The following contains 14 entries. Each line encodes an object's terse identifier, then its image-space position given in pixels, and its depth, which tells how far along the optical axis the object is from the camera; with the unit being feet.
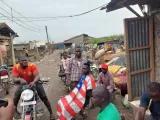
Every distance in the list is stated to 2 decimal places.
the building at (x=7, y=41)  35.69
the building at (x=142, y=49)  12.12
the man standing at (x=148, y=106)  6.85
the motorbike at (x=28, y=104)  9.86
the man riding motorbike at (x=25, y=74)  10.93
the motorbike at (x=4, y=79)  17.48
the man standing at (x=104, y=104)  5.02
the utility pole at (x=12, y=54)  39.03
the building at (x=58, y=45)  118.11
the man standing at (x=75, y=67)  12.01
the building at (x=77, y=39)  80.23
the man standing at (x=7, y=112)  3.84
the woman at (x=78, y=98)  10.72
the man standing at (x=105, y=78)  12.79
